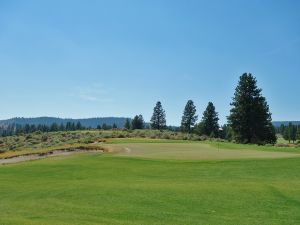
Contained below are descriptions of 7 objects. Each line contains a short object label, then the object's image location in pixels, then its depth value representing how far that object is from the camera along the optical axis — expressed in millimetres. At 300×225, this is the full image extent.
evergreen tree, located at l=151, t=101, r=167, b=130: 117450
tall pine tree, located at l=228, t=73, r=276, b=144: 61938
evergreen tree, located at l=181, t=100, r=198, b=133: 107000
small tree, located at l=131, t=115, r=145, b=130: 123000
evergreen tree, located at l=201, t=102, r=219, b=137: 91850
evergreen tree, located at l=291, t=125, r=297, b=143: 156500
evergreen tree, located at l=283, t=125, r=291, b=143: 154150
